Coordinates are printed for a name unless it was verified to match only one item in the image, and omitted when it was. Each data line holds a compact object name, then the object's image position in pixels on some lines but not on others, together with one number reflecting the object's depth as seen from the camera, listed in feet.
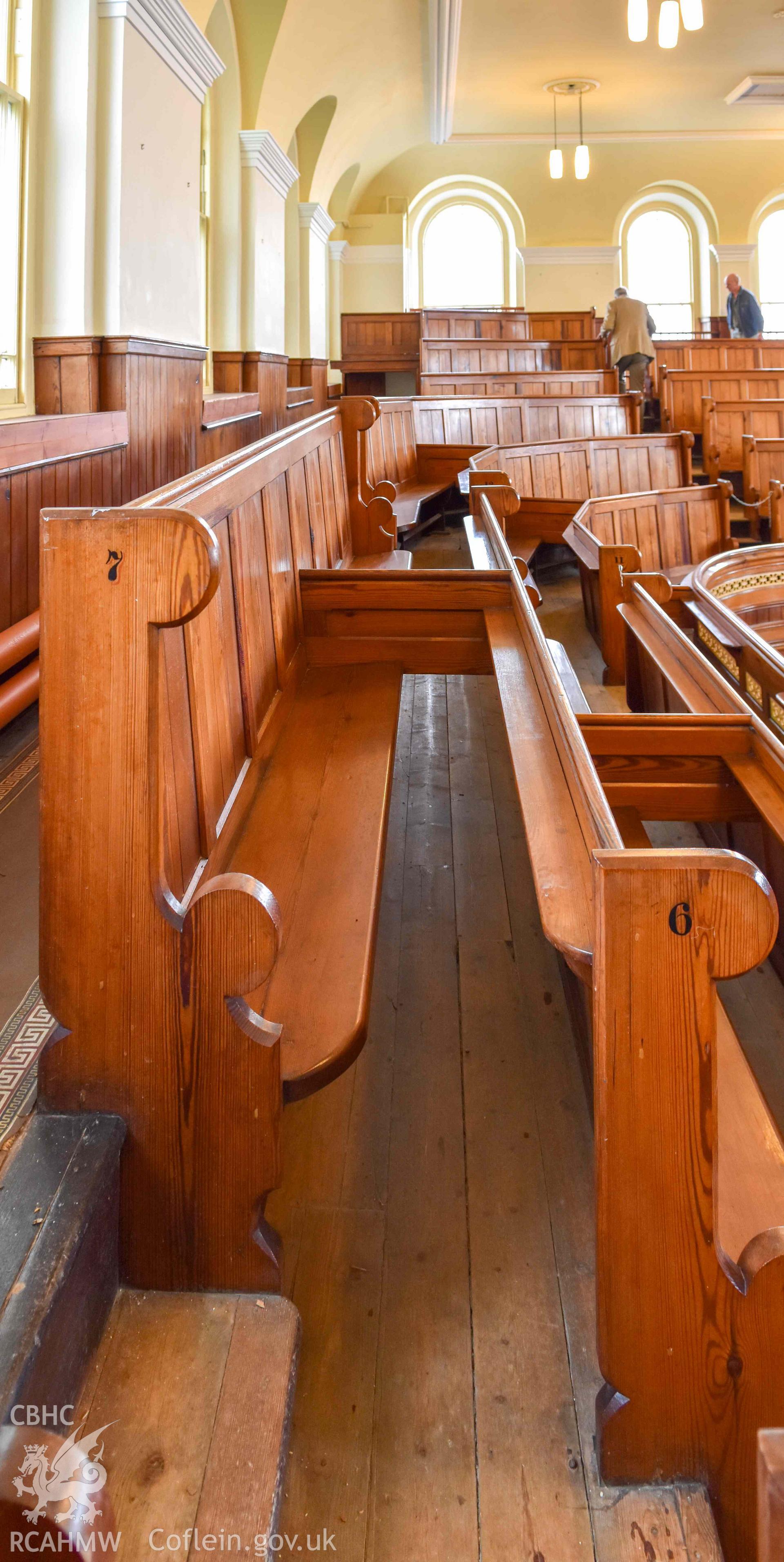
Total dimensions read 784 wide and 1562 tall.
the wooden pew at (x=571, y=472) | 21.70
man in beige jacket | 33.45
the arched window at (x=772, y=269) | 52.03
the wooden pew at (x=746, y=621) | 10.50
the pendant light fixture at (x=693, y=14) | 26.61
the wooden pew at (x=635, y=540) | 15.87
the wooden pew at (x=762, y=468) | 25.03
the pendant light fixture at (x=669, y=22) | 27.27
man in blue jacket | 40.22
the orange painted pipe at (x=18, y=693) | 8.04
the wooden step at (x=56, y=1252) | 3.46
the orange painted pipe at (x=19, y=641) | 8.24
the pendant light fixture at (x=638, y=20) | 28.25
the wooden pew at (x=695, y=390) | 31.78
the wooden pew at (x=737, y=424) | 28.25
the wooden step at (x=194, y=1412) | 3.61
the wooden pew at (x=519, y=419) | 25.50
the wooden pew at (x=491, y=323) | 41.32
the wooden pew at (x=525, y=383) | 30.17
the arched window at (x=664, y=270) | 52.42
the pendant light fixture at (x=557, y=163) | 40.70
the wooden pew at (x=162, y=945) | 4.07
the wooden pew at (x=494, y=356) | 35.47
